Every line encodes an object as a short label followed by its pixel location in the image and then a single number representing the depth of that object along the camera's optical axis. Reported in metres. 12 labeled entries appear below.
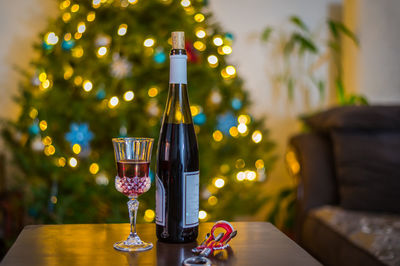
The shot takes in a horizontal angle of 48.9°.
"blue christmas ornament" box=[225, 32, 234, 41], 2.12
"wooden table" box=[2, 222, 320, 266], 0.78
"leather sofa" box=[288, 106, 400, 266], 1.62
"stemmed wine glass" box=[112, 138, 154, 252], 0.83
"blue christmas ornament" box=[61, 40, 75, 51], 1.93
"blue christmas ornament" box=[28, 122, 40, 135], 1.91
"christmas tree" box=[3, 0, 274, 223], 1.92
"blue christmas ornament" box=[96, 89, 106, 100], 1.92
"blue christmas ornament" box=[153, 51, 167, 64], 1.94
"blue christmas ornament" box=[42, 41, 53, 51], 1.96
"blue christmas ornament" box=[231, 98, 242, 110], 2.15
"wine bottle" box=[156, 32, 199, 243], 0.86
